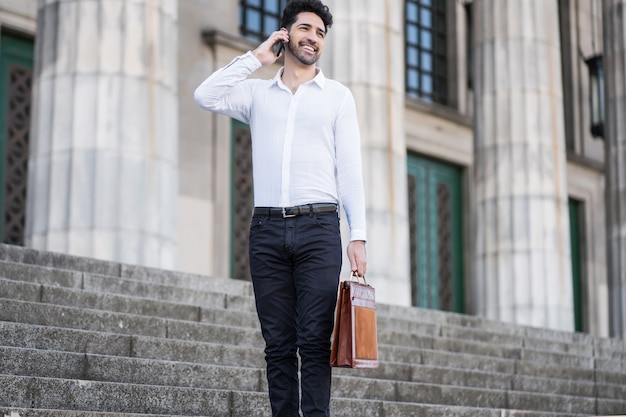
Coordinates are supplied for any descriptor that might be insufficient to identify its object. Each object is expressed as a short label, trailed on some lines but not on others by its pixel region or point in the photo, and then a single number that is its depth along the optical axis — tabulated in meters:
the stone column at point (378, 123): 15.24
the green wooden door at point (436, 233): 22.59
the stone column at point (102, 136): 12.54
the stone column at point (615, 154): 20.75
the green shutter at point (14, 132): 16.48
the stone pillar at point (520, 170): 18.31
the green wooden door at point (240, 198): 19.25
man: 5.52
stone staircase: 6.99
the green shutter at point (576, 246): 25.77
